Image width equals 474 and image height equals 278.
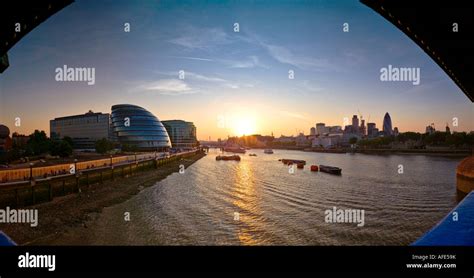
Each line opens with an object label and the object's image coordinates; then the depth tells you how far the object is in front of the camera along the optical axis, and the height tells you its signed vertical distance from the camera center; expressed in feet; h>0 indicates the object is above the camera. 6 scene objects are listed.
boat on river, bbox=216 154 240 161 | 306.35 -21.60
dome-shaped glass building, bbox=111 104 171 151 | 326.03 +16.34
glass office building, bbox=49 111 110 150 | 365.79 +19.36
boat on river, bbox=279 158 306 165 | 241.78 -21.39
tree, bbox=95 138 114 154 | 218.18 -3.86
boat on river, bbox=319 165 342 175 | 158.14 -19.90
